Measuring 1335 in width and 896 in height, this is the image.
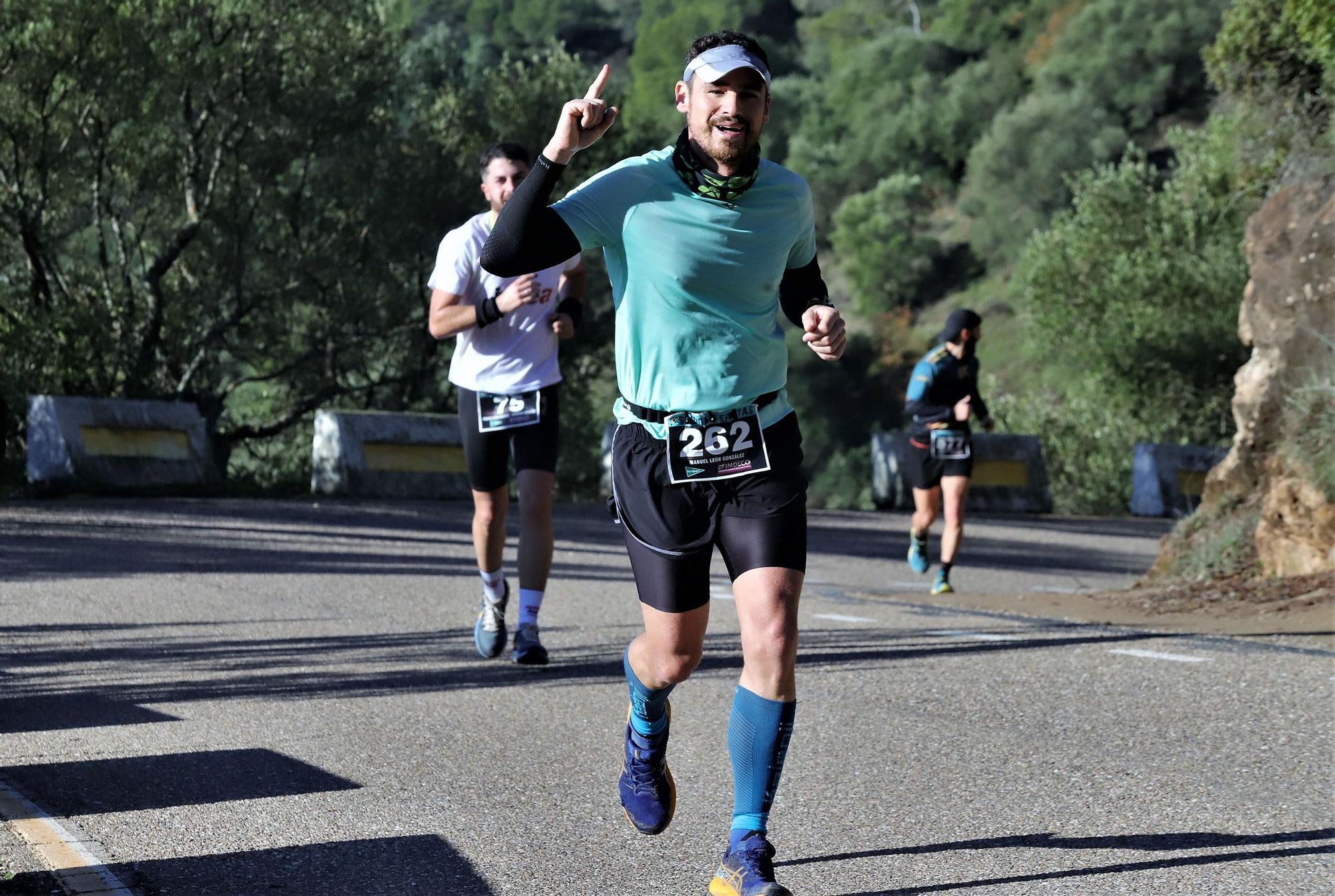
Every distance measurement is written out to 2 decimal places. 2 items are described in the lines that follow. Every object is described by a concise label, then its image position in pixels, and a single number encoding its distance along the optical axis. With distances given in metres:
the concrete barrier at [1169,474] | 26.66
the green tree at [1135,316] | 43.91
